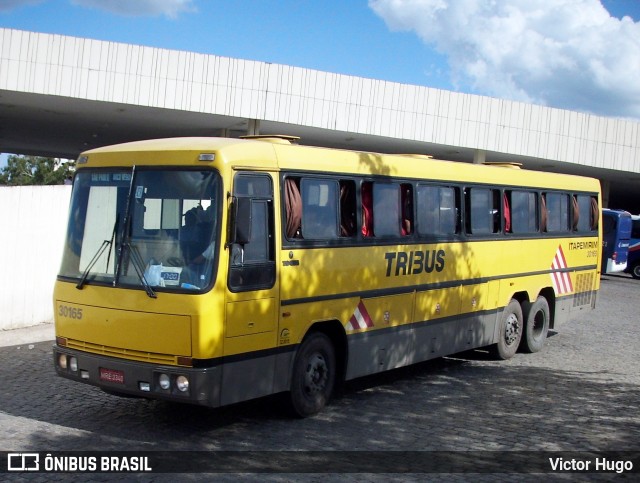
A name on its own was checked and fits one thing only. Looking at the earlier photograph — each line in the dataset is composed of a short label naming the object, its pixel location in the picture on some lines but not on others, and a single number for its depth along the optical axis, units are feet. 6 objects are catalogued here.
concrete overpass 81.05
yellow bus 26.45
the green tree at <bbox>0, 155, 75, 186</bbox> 294.87
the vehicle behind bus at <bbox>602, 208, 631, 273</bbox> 108.68
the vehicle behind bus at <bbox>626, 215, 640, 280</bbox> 121.80
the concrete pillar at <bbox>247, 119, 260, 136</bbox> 91.17
